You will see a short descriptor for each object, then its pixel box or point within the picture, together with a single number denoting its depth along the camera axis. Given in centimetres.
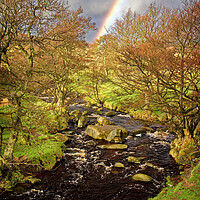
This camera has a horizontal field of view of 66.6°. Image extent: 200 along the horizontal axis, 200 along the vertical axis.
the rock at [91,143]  1276
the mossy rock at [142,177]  797
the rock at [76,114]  1915
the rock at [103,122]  1731
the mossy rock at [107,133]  1333
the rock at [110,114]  2134
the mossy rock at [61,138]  1261
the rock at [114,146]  1198
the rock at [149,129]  1528
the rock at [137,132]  1467
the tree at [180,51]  766
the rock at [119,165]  938
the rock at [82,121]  1722
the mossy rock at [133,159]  993
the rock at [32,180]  775
